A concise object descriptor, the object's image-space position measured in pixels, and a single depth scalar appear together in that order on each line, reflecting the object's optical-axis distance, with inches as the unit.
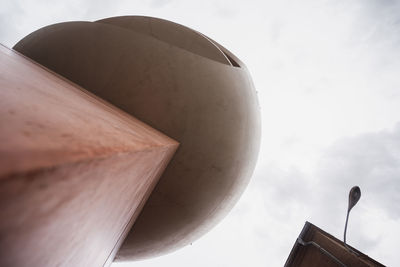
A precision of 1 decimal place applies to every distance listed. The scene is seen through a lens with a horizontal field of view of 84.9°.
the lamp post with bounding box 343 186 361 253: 128.9
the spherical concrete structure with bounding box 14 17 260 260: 90.8
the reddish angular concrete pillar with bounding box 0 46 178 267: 12.3
